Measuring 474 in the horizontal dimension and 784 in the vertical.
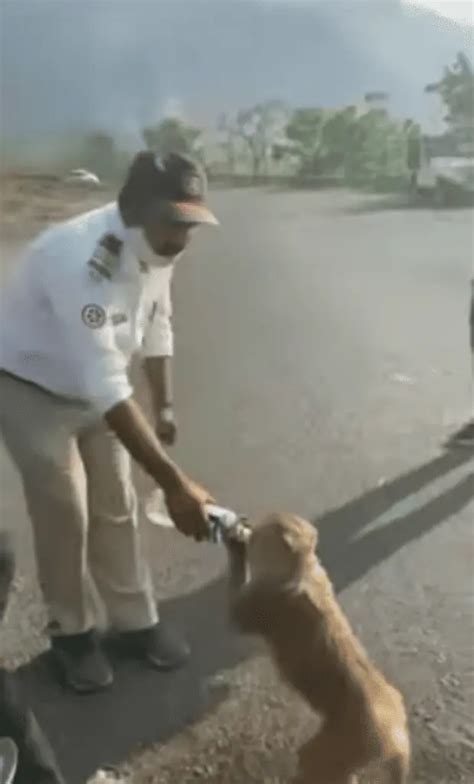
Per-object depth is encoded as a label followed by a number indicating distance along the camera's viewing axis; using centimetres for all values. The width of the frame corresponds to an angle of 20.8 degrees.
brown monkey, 122
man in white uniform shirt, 122
